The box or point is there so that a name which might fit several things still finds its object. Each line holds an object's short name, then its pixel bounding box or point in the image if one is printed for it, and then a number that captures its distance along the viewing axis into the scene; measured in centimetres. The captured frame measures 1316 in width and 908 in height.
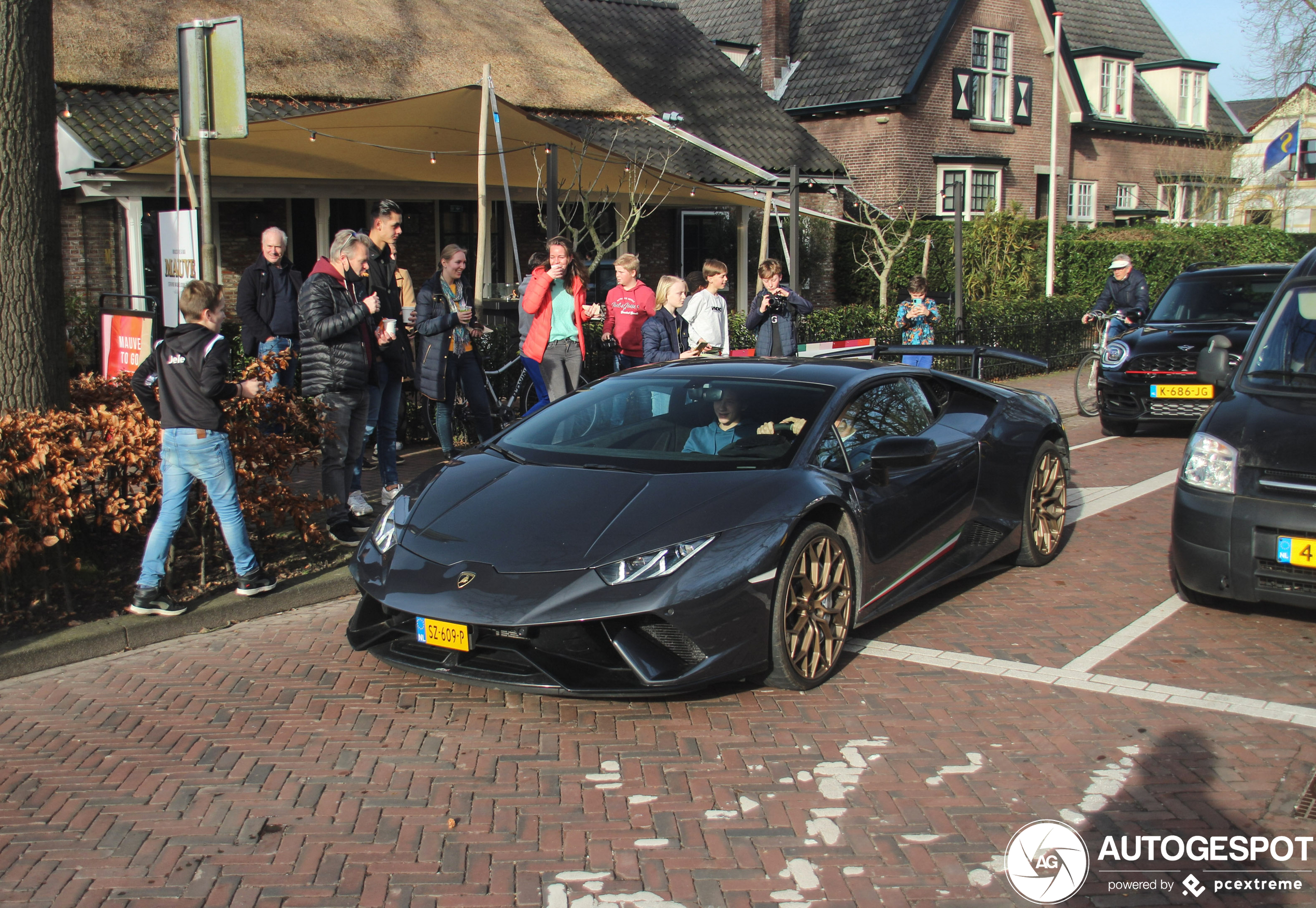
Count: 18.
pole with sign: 712
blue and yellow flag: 4531
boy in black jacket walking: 593
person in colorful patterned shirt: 1341
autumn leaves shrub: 571
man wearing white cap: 1412
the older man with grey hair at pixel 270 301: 957
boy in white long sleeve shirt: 1031
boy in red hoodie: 1038
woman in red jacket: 965
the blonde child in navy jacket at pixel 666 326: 989
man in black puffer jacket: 742
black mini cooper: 1203
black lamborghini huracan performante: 448
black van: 561
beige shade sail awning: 1403
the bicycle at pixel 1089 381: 1427
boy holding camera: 1051
